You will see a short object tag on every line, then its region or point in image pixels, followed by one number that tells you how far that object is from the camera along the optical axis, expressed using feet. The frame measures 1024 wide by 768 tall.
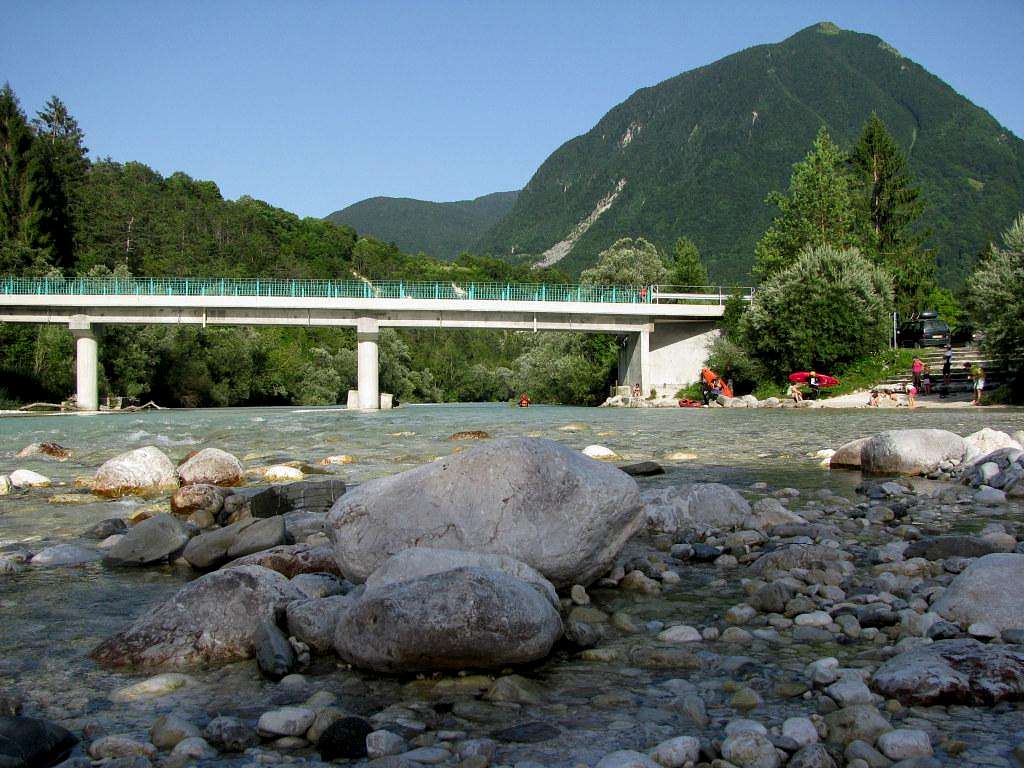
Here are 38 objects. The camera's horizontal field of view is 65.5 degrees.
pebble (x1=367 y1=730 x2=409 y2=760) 11.34
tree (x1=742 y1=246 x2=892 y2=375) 147.95
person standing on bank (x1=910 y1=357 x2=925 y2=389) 130.41
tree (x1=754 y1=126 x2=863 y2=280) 192.34
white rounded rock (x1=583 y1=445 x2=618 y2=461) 53.16
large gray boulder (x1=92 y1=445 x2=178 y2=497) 39.34
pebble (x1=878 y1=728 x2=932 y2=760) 10.63
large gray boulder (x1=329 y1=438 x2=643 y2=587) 18.80
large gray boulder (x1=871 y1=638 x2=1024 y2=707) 12.39
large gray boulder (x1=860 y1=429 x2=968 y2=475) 40.91
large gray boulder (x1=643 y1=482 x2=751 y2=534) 27.58
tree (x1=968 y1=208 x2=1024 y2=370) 108.47
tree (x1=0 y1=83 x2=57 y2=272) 223.92
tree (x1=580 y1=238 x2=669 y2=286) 212.43
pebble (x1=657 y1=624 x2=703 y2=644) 16.25
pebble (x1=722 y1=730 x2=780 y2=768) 10.57
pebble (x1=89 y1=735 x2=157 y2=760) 11.32
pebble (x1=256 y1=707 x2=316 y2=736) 12.09
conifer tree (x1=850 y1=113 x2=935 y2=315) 217.15
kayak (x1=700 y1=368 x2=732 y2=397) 164.45
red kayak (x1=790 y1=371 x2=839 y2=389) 140.15
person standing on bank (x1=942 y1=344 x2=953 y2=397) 129.39
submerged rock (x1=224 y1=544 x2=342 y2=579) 22.08
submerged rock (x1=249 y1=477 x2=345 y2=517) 32.76
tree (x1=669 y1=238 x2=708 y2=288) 236.22
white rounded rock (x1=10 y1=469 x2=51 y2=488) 41.49
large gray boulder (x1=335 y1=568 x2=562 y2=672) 14.19
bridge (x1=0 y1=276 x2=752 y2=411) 160.86
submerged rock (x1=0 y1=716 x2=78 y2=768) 10.60
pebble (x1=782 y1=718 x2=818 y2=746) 11.08
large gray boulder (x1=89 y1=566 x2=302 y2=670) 15.62
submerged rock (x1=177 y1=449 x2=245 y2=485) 42.15
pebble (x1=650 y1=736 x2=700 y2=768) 10.64
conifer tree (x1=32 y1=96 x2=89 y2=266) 244.83
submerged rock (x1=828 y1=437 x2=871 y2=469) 44.86
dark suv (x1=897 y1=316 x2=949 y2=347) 168.55
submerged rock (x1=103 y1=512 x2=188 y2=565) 24.29
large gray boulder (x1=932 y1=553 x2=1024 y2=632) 15.43
